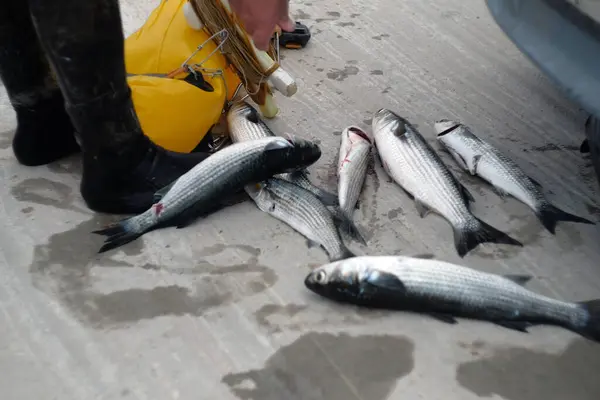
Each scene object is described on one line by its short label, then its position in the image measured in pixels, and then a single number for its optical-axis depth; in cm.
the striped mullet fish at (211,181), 255
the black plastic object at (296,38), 383
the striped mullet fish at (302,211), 250
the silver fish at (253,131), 275
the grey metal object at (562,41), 225
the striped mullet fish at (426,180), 255
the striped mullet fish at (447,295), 219
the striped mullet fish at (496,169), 265
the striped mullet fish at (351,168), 267
